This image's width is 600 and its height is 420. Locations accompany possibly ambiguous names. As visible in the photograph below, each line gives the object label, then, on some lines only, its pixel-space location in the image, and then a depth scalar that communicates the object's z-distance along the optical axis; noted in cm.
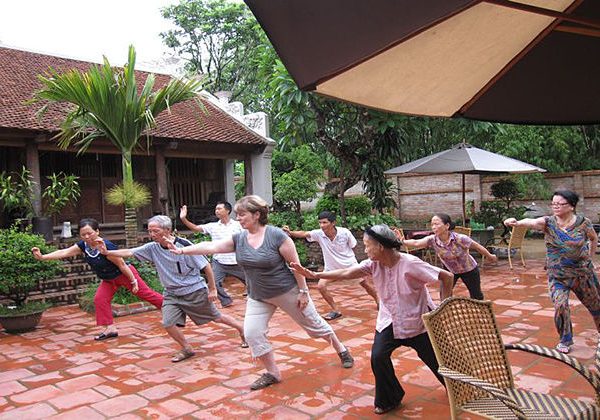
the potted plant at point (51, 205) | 1042
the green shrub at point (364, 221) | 1200
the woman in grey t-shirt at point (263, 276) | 434
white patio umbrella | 1057
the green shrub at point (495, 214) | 1460
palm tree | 809
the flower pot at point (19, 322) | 705
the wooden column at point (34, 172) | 1115
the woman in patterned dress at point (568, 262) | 480
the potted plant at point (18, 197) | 1006
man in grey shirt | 529
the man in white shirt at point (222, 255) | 745
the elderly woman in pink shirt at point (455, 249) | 568
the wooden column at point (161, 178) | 1330
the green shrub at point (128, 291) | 829
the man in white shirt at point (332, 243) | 665
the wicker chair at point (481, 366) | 270
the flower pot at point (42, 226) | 1065
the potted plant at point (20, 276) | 698
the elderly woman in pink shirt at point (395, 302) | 365
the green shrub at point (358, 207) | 1273
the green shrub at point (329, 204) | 1273
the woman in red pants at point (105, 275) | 610
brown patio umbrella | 222
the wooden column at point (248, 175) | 1556
